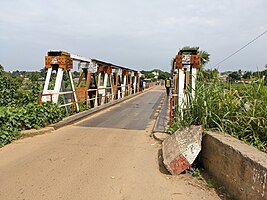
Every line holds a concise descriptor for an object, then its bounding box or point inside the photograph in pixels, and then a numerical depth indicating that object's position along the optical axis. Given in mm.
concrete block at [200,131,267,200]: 2877
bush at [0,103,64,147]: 5879
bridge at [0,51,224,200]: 3537
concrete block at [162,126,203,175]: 4148
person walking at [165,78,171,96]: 21741
